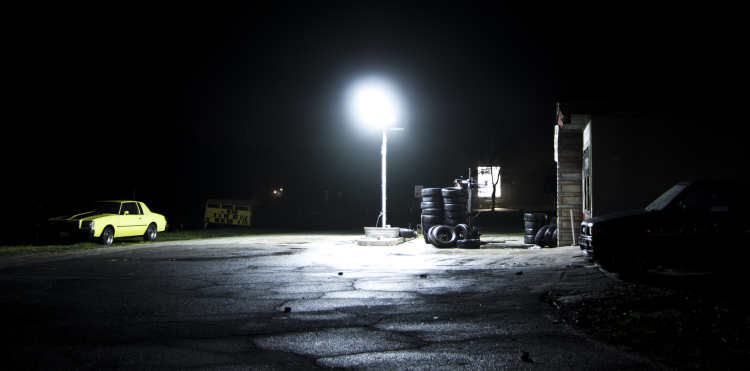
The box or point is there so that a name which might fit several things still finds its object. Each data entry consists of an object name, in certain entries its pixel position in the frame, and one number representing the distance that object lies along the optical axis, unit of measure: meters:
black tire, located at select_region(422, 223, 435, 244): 17.09
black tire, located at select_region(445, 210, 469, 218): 17.56
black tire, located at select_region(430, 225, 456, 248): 15.57
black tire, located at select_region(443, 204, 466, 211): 17.61
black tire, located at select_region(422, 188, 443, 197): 18.28
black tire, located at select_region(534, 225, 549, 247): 15.81
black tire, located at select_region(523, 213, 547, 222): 17.20
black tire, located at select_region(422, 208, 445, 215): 18.06
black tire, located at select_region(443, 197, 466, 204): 17.70
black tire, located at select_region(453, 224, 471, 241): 16.06
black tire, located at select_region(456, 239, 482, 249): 15.61
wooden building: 11.23
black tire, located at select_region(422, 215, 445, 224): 17.95
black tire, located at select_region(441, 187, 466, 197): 17.75
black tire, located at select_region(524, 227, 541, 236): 17.09
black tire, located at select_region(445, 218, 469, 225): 17.59
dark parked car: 8.06
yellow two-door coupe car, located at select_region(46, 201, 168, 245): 16.52
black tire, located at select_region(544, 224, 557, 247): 15.48
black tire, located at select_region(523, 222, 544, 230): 17.14
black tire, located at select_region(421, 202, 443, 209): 18.14
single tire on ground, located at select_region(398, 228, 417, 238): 19.16
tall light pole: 18.05
